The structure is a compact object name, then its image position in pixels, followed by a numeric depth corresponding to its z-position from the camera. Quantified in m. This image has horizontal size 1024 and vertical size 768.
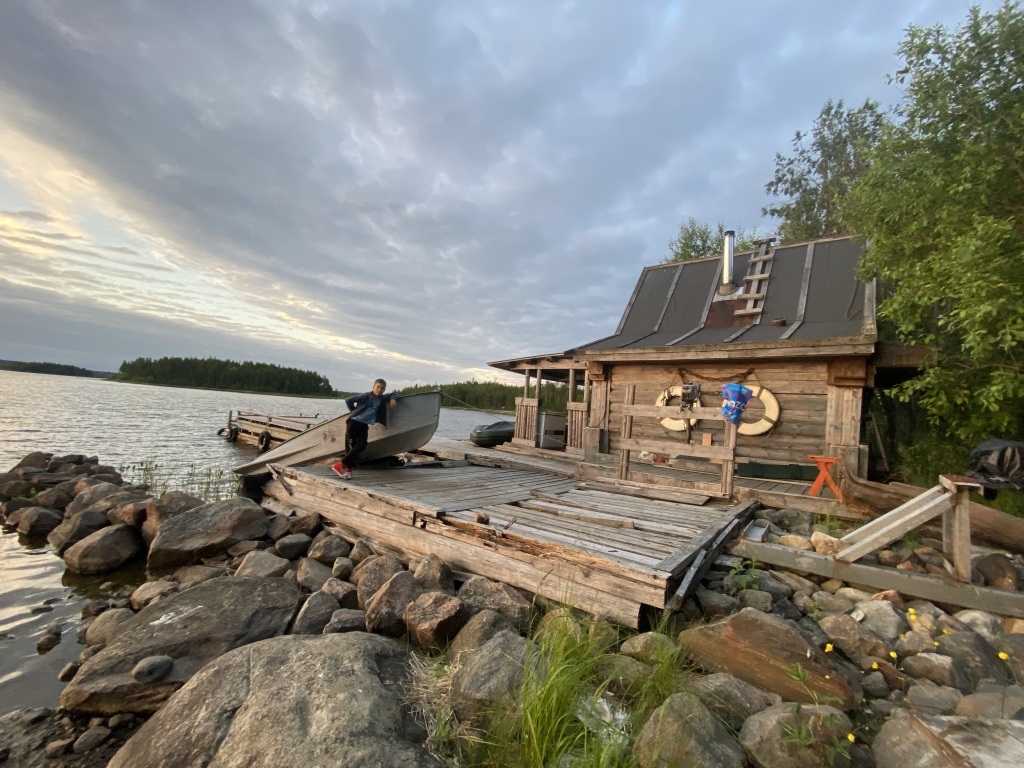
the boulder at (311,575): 5.00
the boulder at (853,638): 3.29
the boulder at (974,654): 3.16
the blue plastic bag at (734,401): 6.12
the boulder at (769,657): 2.78
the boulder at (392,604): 3.87
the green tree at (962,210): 5.25
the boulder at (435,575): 4.43
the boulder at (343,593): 4.41
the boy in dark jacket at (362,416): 7.79
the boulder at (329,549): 5.64
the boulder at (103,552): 6.13
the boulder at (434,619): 3.57
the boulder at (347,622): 3.92
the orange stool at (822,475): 6.27
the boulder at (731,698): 2.65
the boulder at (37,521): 7.50
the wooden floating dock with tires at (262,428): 19.92
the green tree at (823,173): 20.00
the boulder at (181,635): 3.28
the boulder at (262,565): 5.16
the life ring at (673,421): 9.57
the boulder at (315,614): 4.00
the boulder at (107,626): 4.29
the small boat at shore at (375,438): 8.14
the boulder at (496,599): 3.85
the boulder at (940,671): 3.02
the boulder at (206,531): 5.92
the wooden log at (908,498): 4.55
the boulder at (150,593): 4.99
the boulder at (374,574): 4.47
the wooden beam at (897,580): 3.72
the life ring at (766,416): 8.62
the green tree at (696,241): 26.08
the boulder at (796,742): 2.27
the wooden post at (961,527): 3.88
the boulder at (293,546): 5.93
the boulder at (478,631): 3.37
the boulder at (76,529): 6.85
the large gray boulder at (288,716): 2.31
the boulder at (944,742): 2.00
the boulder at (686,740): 2.16
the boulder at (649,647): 3.01
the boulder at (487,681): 2.59
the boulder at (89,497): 7.88
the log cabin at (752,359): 7.53
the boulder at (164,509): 6.53
